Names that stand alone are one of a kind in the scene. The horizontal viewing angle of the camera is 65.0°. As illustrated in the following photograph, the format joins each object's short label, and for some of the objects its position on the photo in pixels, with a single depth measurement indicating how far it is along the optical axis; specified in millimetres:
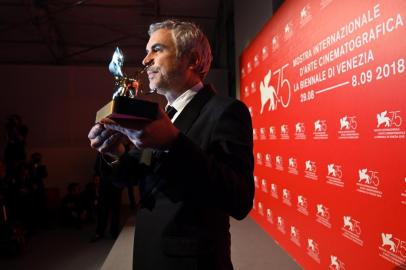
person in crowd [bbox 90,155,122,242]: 3838
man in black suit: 631
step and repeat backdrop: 1407
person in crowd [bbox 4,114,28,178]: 4855
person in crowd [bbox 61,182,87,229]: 4648
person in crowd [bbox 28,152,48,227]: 4543
